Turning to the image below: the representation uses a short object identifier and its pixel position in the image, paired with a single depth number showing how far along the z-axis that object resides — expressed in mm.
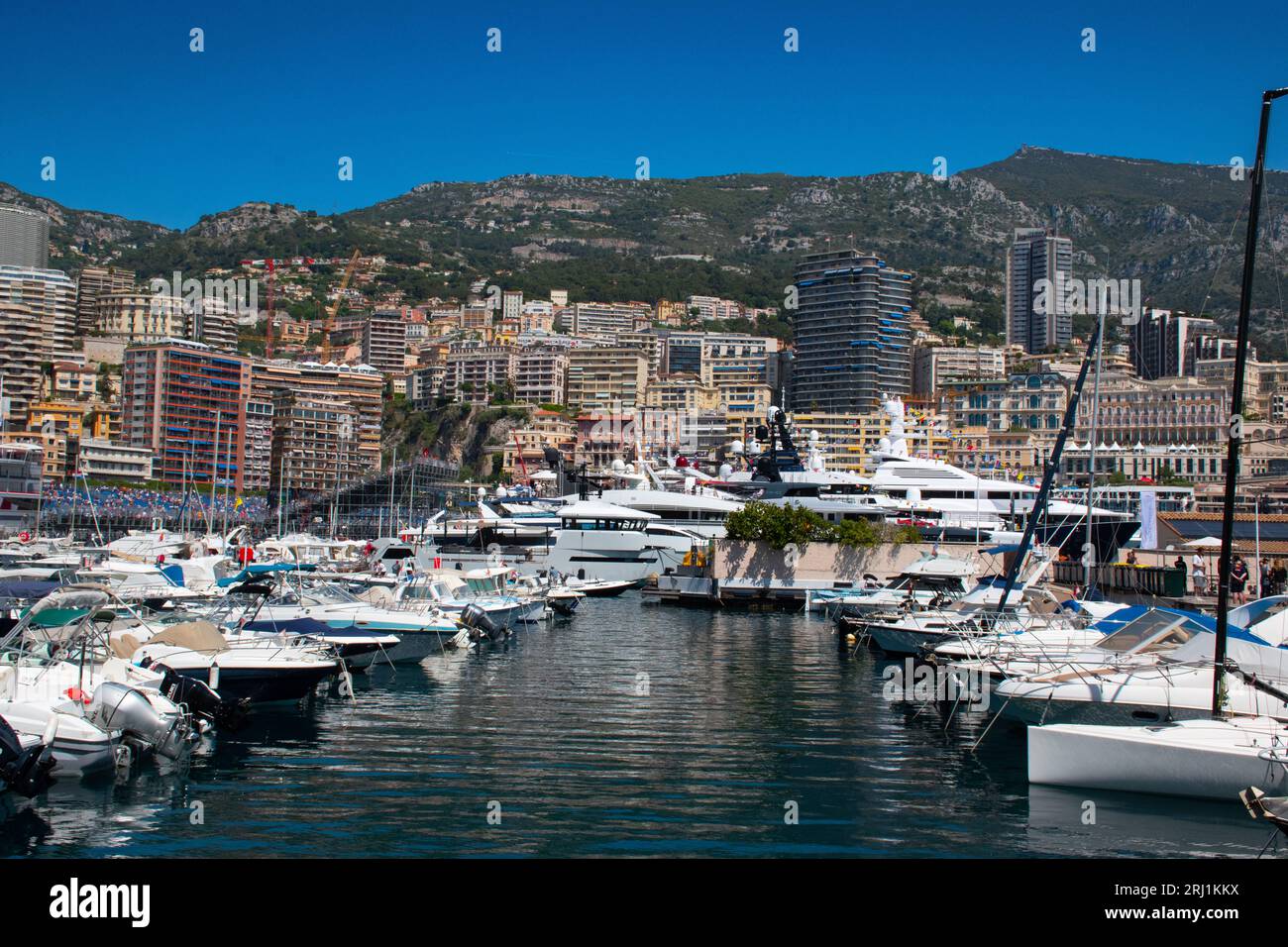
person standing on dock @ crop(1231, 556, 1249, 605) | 31417
